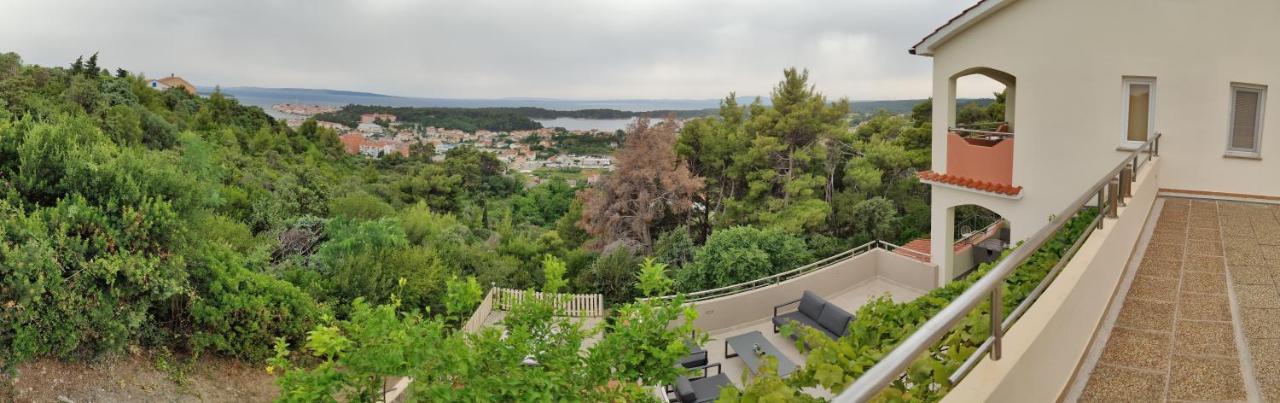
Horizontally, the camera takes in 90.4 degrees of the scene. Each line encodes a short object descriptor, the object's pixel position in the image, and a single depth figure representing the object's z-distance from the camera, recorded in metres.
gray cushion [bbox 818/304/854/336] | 11.07
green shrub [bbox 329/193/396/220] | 22.61
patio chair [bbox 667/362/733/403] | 8.69
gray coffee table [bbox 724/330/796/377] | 10.14
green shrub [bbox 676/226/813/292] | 14.55
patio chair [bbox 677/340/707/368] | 10.05
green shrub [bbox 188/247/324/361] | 10.88
